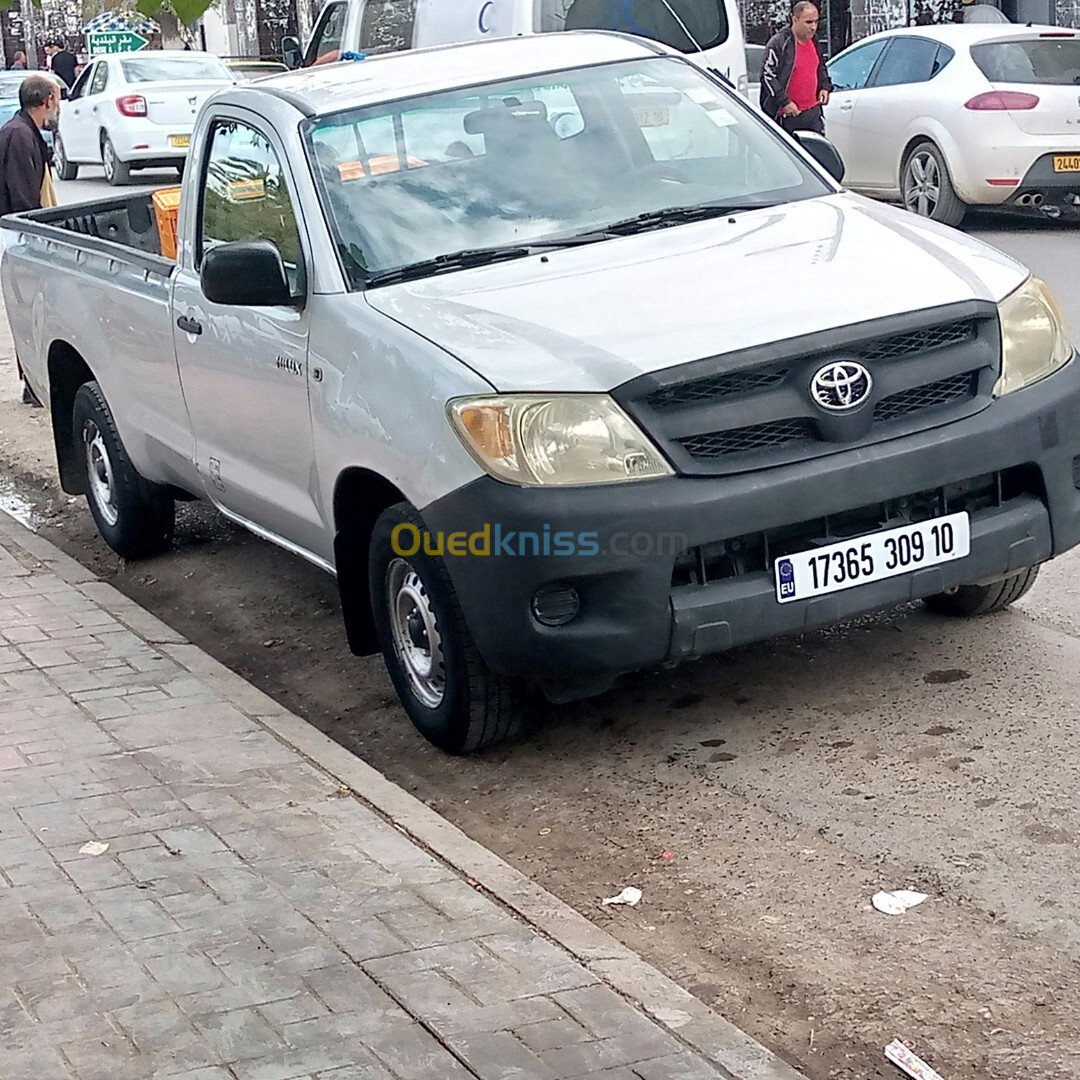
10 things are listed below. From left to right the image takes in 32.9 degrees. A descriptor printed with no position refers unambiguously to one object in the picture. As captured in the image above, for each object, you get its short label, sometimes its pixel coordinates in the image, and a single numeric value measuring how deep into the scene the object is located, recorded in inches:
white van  534.6
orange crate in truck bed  329.4
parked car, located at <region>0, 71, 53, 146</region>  1026.7
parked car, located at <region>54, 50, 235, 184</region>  933.2
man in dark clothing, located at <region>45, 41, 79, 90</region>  1032.2
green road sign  1033.5
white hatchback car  532.7
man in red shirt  552.4
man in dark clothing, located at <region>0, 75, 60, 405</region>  458.6
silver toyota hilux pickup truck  172.9
